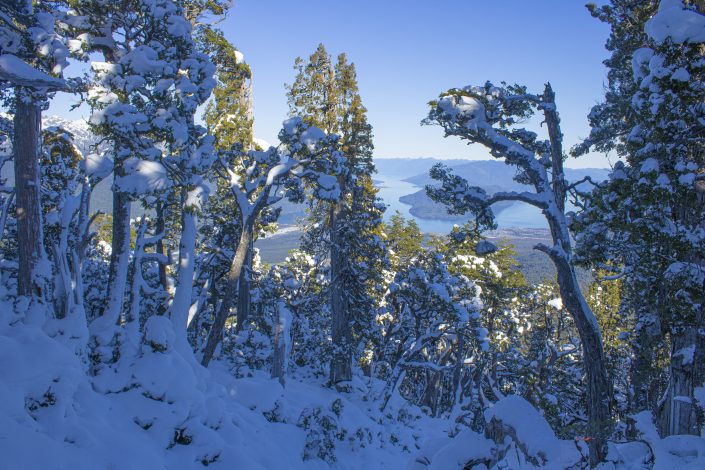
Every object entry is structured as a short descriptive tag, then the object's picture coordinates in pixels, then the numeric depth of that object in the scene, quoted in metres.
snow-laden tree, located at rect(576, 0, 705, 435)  6.33
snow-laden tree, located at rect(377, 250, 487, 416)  15.05
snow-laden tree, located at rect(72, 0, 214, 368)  7.32
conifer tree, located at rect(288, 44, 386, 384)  15.92
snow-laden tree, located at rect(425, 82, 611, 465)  7.55
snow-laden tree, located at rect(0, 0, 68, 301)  6.41
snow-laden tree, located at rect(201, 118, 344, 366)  10.44
